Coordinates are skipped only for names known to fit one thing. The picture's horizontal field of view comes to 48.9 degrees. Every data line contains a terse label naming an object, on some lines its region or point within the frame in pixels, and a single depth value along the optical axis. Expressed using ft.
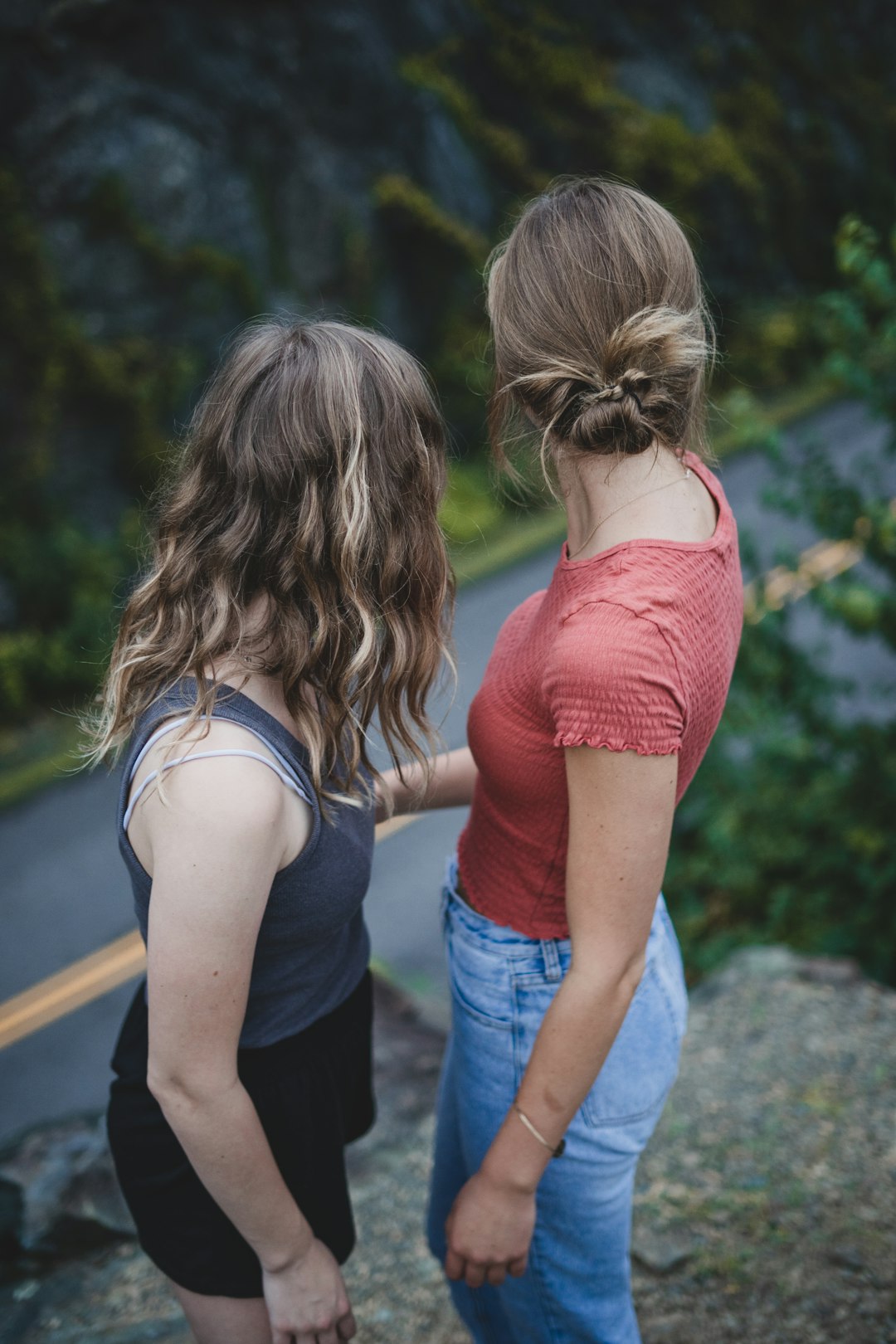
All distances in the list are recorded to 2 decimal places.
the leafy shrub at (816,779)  11.59
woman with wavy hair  4.33
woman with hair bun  4.46
